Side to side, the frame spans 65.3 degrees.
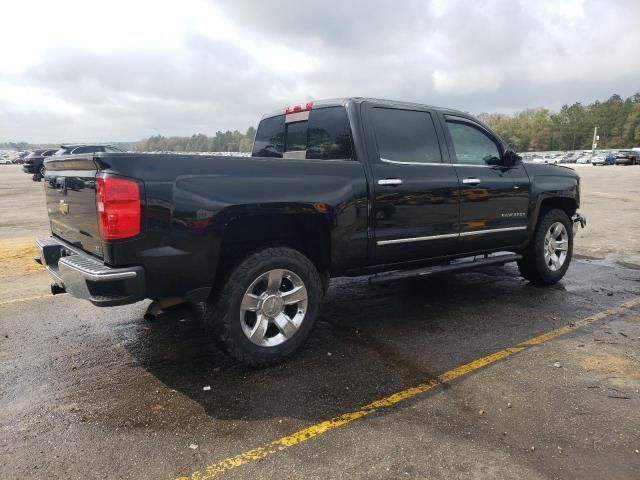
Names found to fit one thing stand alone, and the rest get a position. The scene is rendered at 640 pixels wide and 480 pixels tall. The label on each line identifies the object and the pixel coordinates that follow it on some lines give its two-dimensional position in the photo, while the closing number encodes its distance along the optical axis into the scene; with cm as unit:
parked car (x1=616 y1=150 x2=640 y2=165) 5306
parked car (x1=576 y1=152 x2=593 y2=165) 6644
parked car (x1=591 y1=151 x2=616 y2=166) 5706
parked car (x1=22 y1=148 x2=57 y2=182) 2775
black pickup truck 315
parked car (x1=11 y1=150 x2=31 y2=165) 6924
